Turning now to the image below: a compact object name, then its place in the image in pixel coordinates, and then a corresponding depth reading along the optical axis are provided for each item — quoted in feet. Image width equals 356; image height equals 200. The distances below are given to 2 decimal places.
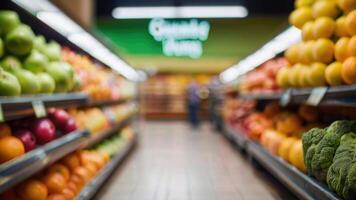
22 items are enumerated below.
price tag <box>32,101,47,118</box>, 8.70
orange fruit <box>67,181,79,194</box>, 10.91
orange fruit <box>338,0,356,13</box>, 9.31
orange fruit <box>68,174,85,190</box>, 11.48
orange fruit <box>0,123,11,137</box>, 8.46
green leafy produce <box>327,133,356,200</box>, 6.52
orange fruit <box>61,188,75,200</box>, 10.23
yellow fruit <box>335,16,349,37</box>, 9.61
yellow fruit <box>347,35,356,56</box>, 8.42
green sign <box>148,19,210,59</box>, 36.83
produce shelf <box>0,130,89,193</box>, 7.22
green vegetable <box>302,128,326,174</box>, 8.68
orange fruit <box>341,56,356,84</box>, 8.08
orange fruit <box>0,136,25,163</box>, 7.91
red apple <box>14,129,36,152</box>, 8.96
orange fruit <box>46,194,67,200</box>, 9.76
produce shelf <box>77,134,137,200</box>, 11.33
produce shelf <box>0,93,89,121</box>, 7.30
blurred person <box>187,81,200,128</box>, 45.93
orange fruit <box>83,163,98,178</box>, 13.07
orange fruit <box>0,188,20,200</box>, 8.77
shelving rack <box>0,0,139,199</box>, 7.57
